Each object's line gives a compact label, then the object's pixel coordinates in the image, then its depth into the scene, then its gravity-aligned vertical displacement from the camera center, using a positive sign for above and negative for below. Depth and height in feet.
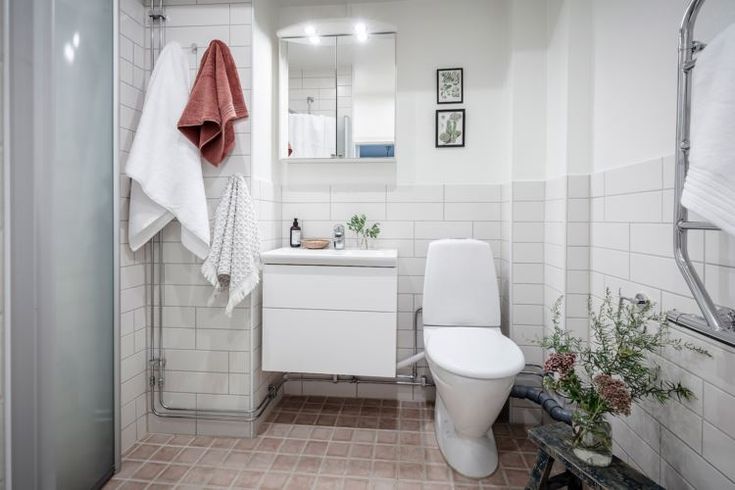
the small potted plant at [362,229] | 7.09 +0.06
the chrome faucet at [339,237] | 6.99 -0.09
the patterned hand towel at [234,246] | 5.74 -0.24
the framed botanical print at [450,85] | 7.10 +2.79
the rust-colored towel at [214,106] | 5.53 +1.84
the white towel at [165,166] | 5.46 +0.93
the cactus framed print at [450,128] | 7.13 +1.99
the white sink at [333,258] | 5.84 -0.41
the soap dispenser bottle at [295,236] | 7.18 -0.09
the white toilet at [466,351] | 4.72 -1.59
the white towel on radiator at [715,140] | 2.54 +0.68
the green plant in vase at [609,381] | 3.60 -1.45
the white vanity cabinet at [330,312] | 5.91 -1.28
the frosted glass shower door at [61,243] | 3.92 -0.16
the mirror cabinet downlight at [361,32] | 6.95 +3.71
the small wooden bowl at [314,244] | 7.02 -0.23
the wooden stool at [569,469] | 3.52 -2.29
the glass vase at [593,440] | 3.78 -2.08
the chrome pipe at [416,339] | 7.21 -2.05
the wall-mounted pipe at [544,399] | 5.55 -2.60
